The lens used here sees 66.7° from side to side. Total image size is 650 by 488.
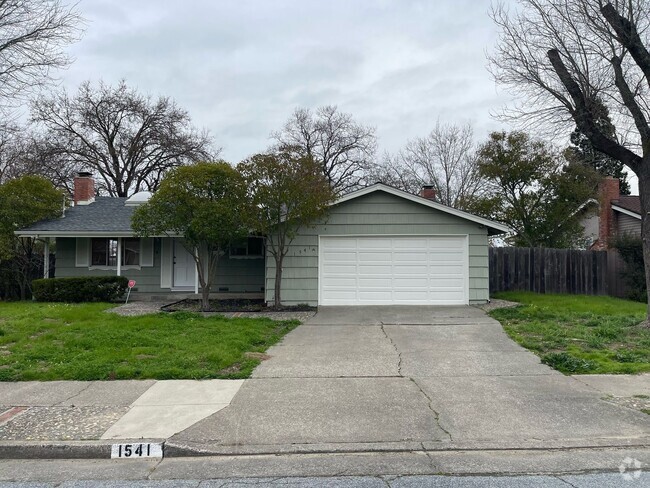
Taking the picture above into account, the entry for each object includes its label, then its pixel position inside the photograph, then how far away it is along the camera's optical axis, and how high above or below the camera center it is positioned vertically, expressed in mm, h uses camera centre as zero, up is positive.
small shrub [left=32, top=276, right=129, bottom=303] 15461 -1101
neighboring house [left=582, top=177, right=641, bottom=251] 22661 +2223
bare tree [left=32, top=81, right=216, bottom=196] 31109 +7396
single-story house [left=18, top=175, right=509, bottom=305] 14859 +36
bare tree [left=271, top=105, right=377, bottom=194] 37094 +8475
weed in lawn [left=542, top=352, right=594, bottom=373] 7594 -1670
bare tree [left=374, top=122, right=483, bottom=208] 31964 +5583
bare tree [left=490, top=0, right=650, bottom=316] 10031 +4099
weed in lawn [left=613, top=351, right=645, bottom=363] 8070 -1644
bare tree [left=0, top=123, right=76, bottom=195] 28453 +5434
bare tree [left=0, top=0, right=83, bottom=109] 9320 +4222
